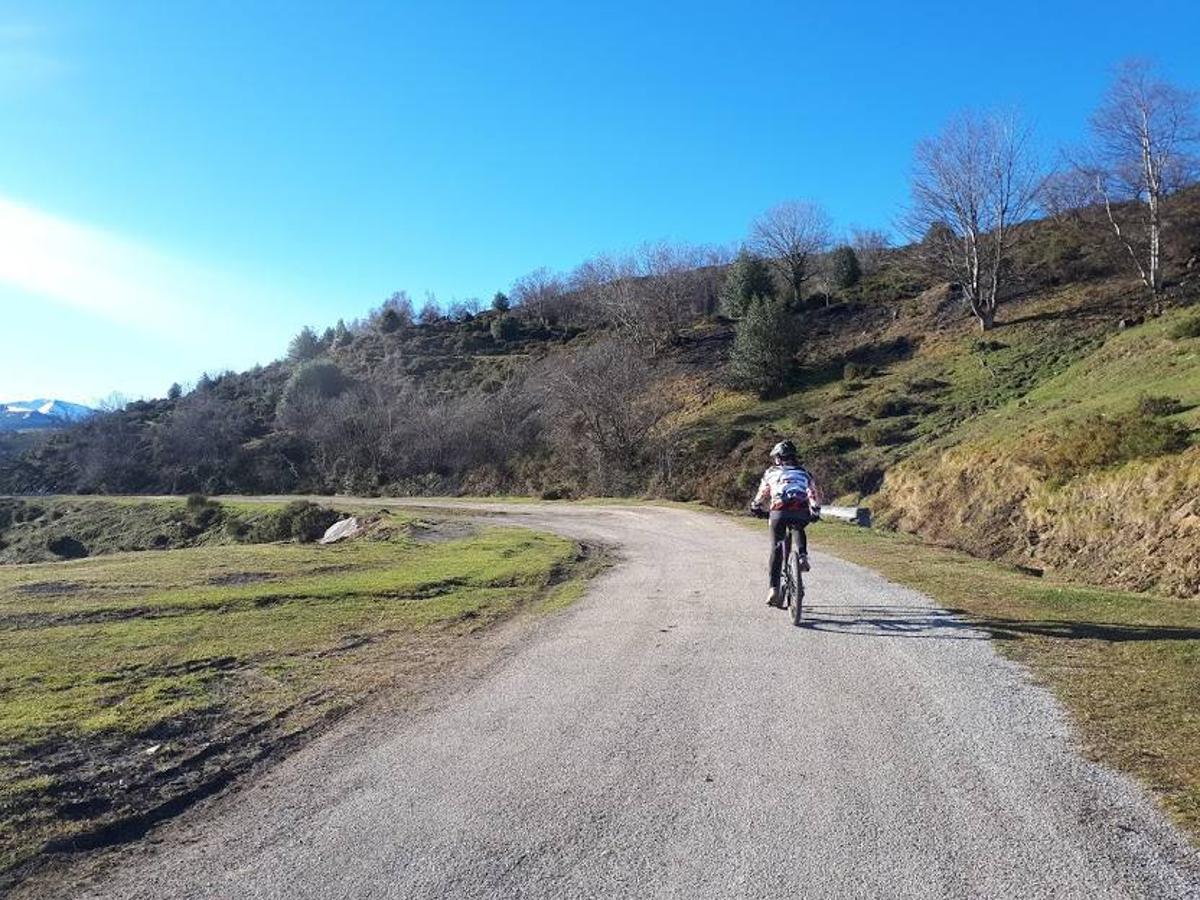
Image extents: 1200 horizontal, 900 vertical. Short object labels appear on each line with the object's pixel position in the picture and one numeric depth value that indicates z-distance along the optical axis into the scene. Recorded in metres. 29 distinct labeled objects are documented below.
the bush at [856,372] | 49.00
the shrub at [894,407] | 39.31
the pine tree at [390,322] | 102.75
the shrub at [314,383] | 73.56
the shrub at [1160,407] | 19.20
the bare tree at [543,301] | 95.26
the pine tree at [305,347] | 104.00
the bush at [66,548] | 38.38
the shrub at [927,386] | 41.34
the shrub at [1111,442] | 16.75
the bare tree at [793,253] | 71.81
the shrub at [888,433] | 35.31
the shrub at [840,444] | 36.49
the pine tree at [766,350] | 52.84
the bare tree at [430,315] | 107.50
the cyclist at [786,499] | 9.02
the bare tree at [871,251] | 79.25
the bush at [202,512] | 37.74
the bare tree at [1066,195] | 46.09
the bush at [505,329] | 90.94
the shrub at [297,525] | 29.33
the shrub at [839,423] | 39.53
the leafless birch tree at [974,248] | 45.94
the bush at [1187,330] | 27.81
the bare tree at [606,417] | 43.32
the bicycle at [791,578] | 8.67
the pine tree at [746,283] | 66.81
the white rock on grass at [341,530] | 25.45
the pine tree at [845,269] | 70.12
